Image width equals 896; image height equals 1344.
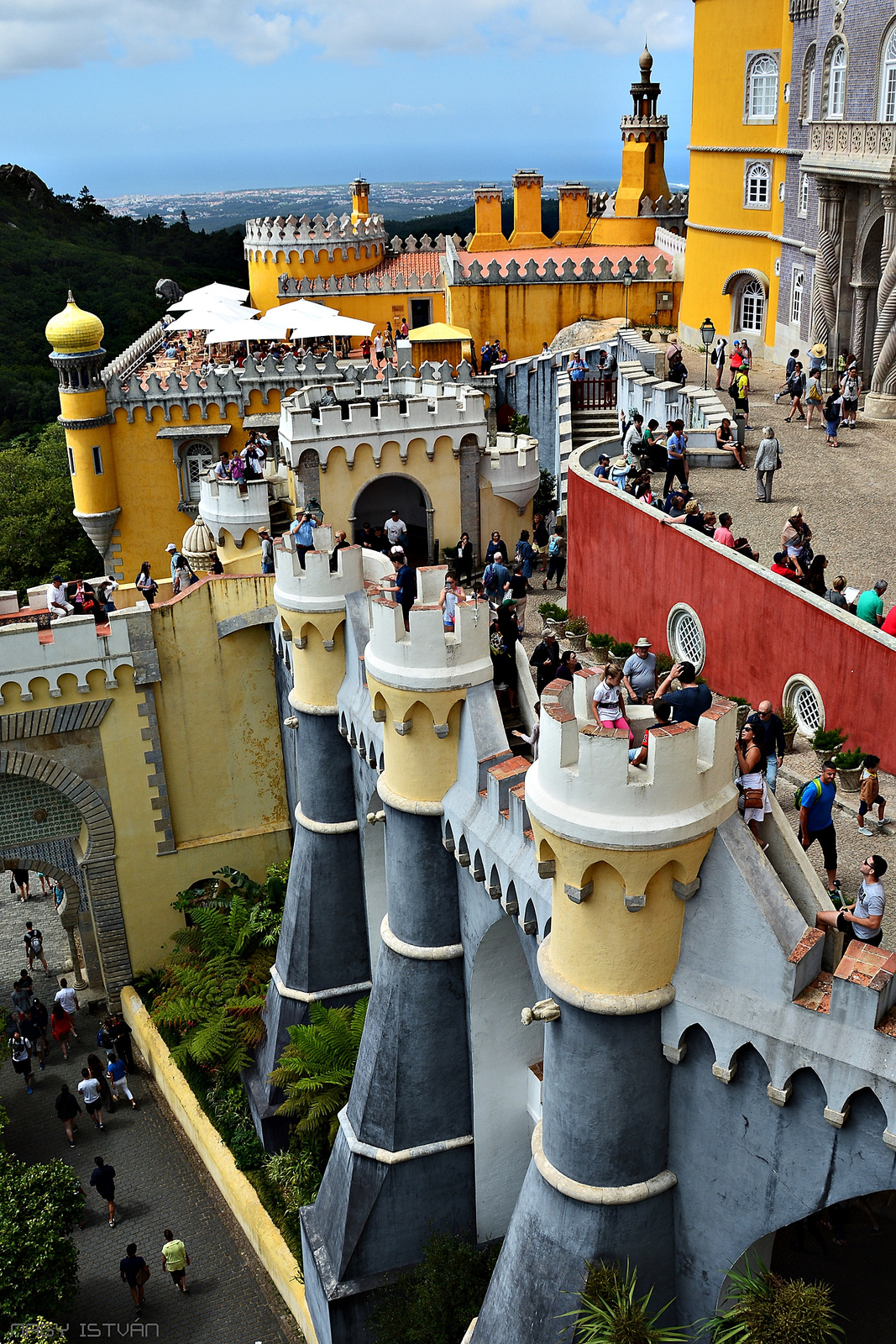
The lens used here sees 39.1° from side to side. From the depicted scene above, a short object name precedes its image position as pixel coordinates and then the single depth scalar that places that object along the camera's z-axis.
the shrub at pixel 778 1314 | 10.36
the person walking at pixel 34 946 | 27.67
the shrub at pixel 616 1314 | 11.06
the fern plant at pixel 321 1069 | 18.72
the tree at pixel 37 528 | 45.28
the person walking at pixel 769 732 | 12.28
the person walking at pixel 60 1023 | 24.66
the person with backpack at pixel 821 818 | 12.34
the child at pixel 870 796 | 13.28
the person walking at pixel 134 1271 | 18.52
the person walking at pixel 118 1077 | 23.17
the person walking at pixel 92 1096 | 22.50
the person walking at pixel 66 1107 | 22.19
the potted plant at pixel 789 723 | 15.77
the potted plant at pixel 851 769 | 14.48
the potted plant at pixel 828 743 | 14.95
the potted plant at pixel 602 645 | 19.17
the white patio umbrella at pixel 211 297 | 47.22
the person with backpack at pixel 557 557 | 24.22
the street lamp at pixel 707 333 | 26.38
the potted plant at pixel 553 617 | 20.88
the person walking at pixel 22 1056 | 23.62
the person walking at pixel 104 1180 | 20.25
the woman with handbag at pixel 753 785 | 10.87
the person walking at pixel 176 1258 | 18.73
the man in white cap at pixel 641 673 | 13.69
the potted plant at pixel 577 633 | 20.28
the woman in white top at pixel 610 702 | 10.91
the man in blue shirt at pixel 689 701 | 10.98
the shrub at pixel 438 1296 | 15.29
